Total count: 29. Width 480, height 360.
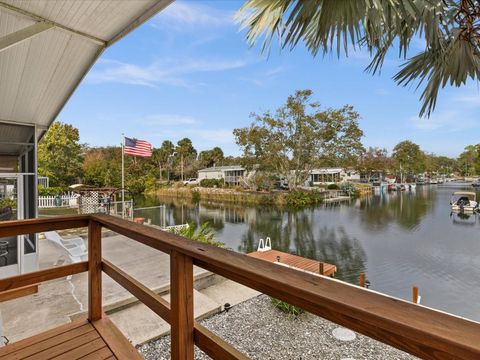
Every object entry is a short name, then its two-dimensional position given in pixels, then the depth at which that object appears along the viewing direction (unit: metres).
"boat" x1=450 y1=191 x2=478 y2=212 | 16.75
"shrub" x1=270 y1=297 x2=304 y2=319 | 4.33
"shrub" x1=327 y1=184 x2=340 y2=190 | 30.25
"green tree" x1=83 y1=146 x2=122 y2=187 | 23.41
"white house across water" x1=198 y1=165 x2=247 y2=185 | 31.92
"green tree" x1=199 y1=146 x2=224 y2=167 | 41.89
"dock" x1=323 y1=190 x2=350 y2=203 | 24.01
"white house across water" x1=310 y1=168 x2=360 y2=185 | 35.73
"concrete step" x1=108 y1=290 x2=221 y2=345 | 3.23
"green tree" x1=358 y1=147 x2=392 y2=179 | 36.59
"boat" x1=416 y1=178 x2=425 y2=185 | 46.64
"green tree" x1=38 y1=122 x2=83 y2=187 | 19.75
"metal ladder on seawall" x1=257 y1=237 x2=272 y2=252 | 8.07
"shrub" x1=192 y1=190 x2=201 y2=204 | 26.47
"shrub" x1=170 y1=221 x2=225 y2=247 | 6.80
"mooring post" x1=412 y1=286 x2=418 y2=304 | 4.95
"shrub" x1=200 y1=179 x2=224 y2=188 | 31.23
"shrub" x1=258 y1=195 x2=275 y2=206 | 22.25
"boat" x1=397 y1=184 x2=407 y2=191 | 35.27
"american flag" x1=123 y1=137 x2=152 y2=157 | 12.17
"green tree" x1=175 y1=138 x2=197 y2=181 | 36.59
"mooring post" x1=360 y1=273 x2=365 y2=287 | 5.56
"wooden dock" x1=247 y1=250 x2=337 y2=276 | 6.54
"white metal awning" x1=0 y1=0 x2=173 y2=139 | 1.73
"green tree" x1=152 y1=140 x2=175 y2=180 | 36.38
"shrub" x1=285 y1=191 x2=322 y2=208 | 21.75
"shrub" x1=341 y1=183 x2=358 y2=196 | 27.70
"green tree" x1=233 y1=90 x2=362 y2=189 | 21.92
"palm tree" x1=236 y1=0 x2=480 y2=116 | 2.13
